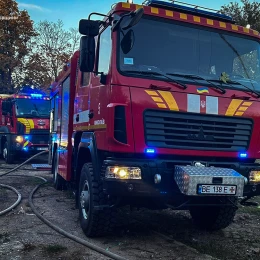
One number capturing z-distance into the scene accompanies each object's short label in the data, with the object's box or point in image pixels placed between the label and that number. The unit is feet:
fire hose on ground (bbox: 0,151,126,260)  13.67
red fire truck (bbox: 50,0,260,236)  14.11
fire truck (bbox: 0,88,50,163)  45.37
